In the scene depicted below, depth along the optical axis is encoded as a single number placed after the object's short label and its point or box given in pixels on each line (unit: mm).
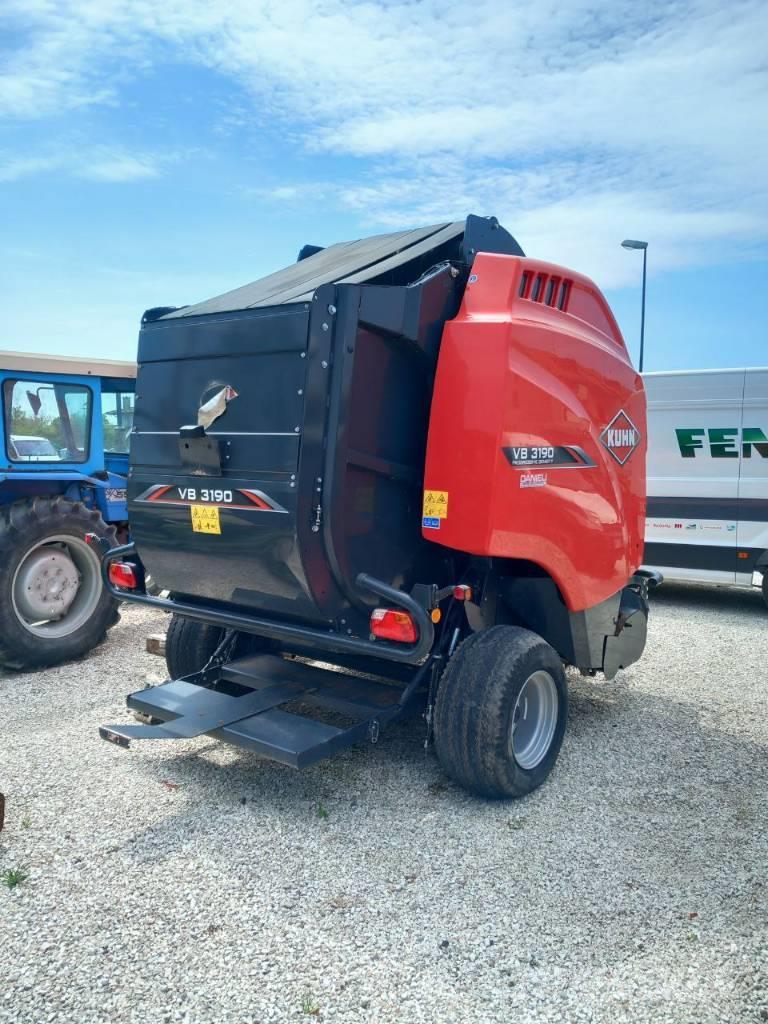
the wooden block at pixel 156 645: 5207
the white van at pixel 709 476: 7891
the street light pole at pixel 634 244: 15242
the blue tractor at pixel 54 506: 5480
